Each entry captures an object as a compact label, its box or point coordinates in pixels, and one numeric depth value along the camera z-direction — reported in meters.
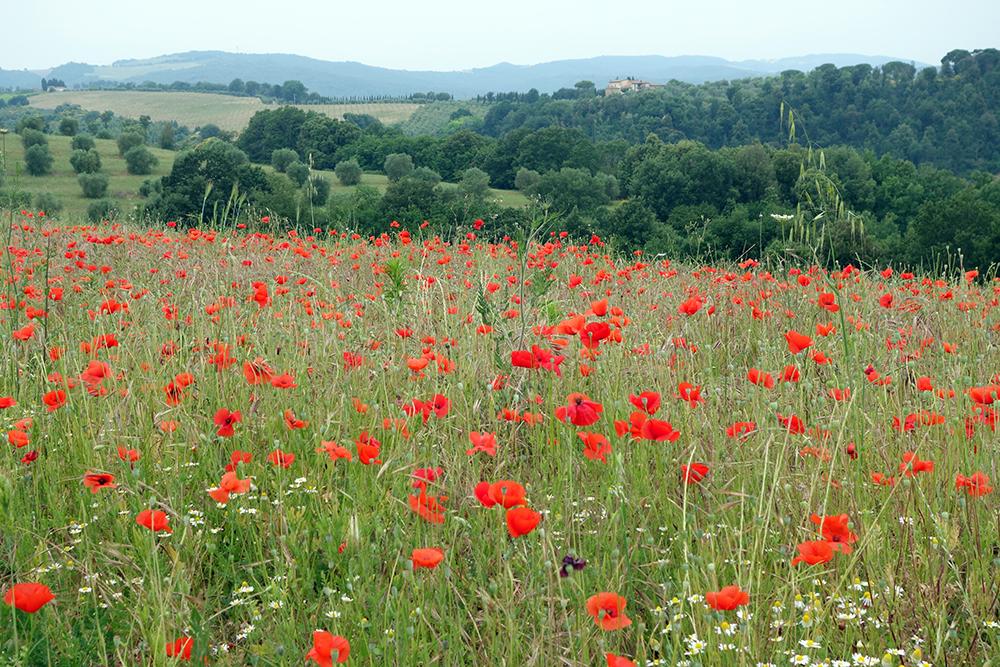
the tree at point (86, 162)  51.31
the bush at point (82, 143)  56.76
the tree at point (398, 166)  52.09
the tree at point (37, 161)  50.05
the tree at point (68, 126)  67.94
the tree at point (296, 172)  43.48
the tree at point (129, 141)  56.38
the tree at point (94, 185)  44.38
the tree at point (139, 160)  51.72
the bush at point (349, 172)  48.38
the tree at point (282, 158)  52.56
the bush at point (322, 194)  31.64
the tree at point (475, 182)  36.91
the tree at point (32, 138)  53.66
